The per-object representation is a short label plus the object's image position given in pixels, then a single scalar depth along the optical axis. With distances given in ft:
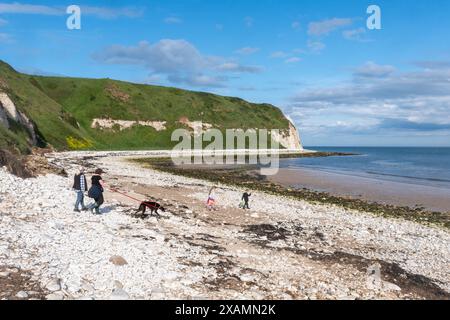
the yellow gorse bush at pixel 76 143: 290.62
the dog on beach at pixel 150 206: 59.92
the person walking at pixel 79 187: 55.98
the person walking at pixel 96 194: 56.49
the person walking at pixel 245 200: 79.15
